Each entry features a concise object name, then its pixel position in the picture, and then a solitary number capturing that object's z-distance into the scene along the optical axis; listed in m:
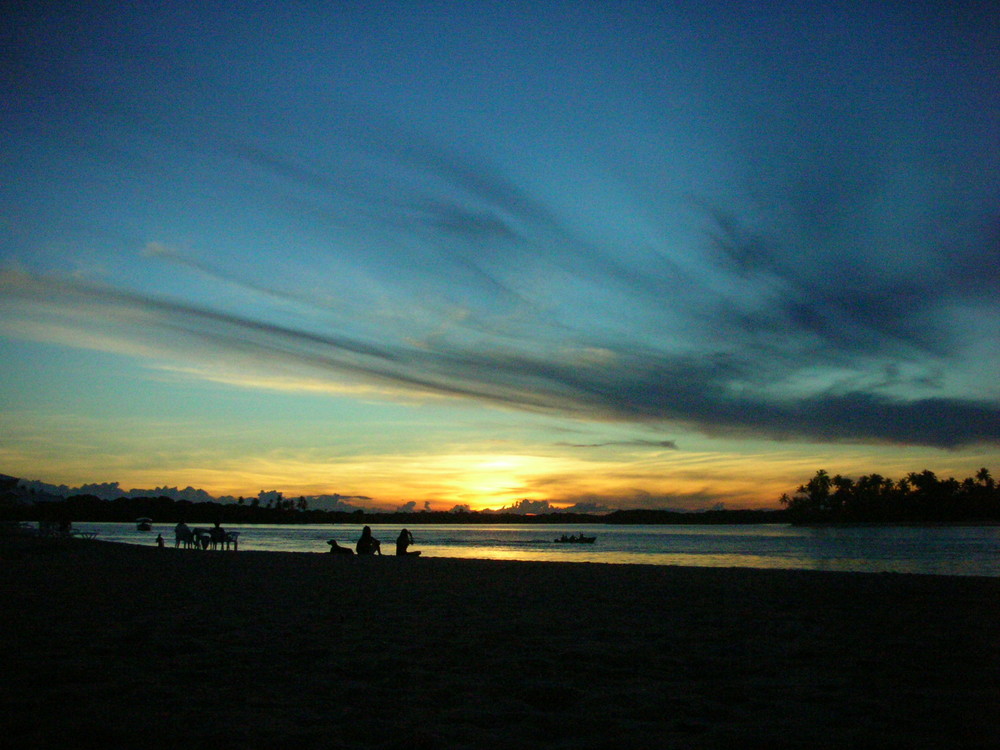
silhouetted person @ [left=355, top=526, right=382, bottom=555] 31.31
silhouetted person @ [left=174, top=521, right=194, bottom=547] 35.25
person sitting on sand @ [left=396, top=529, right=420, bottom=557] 30.76
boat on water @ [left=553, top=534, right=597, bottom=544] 71.44
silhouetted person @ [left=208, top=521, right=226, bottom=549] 32.75
